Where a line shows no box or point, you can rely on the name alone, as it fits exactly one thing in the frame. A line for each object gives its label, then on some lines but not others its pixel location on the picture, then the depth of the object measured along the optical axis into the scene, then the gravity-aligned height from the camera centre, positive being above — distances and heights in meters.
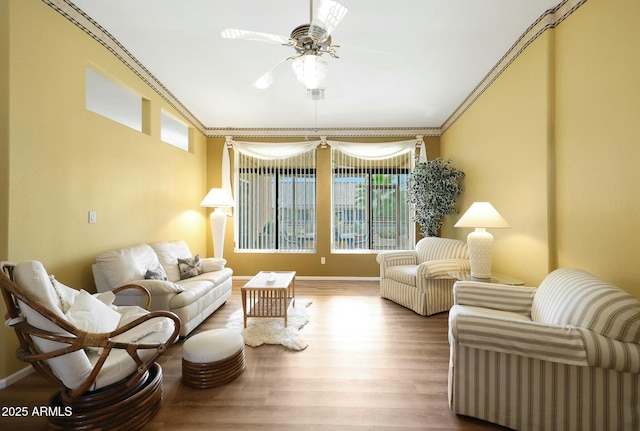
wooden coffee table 2.78 -0.84
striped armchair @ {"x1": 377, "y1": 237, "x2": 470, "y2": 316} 3.20 -0.75
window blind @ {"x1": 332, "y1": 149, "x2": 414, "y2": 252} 5.07 +0.19
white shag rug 2.51 -1.19
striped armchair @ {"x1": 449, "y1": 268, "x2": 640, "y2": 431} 1.32 -0.82
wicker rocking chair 1.31 -0.74
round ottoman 1.88 -1.05
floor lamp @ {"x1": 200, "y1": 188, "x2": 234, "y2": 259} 4.23 -0.03
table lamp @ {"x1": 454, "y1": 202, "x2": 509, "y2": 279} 2.53 -0.22
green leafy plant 3.97 +0.37
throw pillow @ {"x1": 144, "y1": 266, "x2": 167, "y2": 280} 2.65 -0.58
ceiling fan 1.50 +1.16
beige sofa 2.40 -0.65
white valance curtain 4.89 +1.27
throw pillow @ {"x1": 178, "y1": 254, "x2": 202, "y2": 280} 3.29 -0.63
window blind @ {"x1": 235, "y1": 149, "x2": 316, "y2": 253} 5.09 +0.27
